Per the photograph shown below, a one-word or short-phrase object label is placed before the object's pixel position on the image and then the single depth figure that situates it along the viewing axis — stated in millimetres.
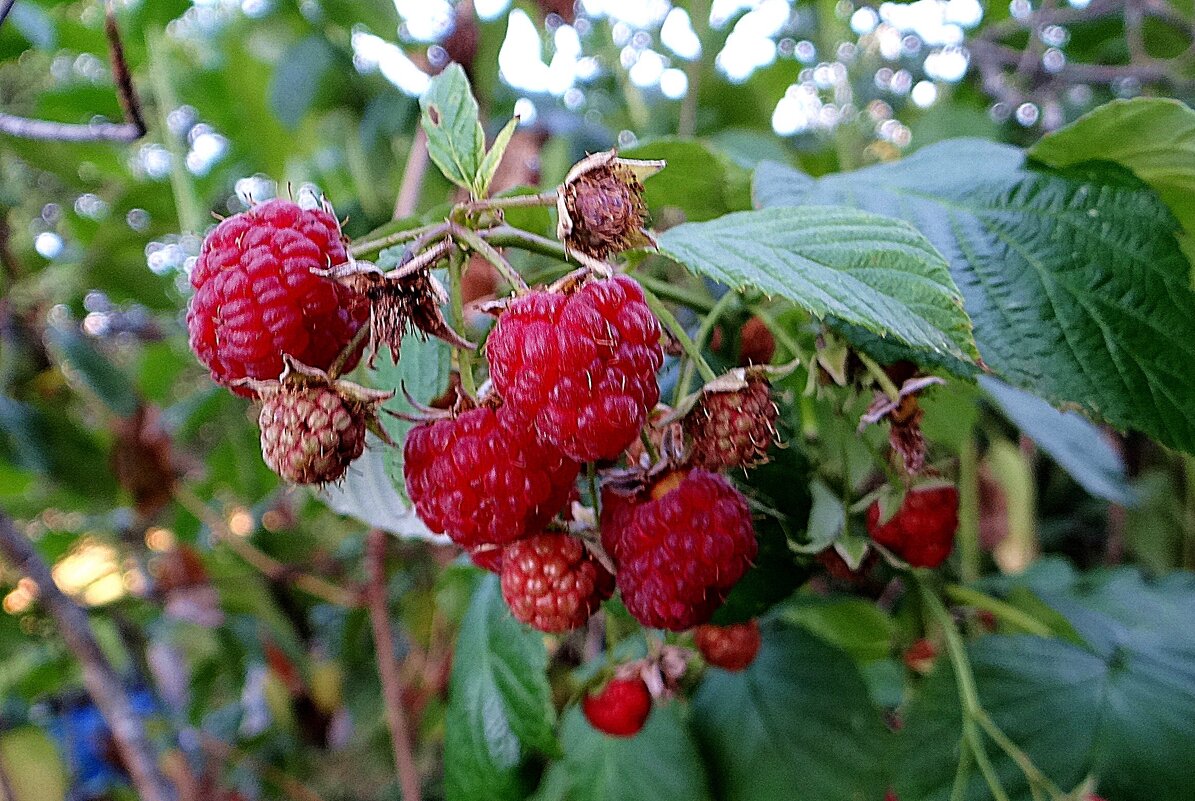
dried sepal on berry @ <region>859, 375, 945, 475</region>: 115
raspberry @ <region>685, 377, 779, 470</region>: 100
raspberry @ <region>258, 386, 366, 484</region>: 93
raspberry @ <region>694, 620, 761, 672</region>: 144
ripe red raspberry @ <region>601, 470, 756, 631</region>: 104
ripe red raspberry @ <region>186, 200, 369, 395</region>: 95
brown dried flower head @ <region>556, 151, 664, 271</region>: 91
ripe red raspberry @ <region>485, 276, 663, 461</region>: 87
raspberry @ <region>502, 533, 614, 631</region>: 108
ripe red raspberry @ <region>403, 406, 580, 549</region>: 99
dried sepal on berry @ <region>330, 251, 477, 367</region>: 91
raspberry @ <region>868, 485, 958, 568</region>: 128
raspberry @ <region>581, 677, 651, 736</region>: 150
